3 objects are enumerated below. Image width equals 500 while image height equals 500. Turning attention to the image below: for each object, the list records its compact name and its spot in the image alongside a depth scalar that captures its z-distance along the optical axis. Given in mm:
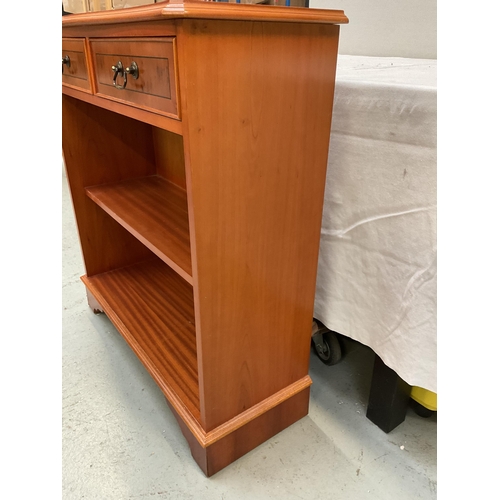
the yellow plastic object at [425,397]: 975
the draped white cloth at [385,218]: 740
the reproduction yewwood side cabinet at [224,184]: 597
